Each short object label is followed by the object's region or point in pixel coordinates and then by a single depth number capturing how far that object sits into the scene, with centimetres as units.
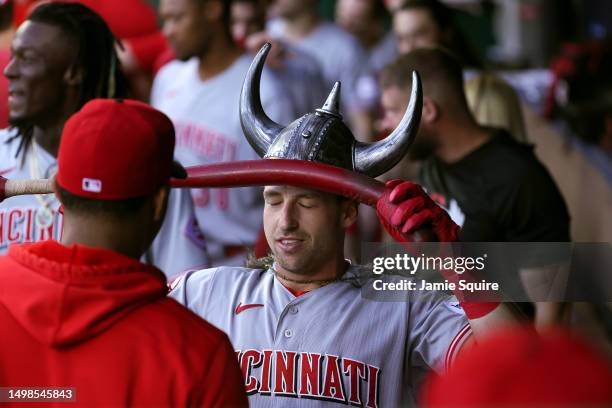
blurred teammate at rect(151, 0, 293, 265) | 1073
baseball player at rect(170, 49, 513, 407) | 605
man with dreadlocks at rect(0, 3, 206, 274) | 762
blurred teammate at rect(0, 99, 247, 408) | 427
